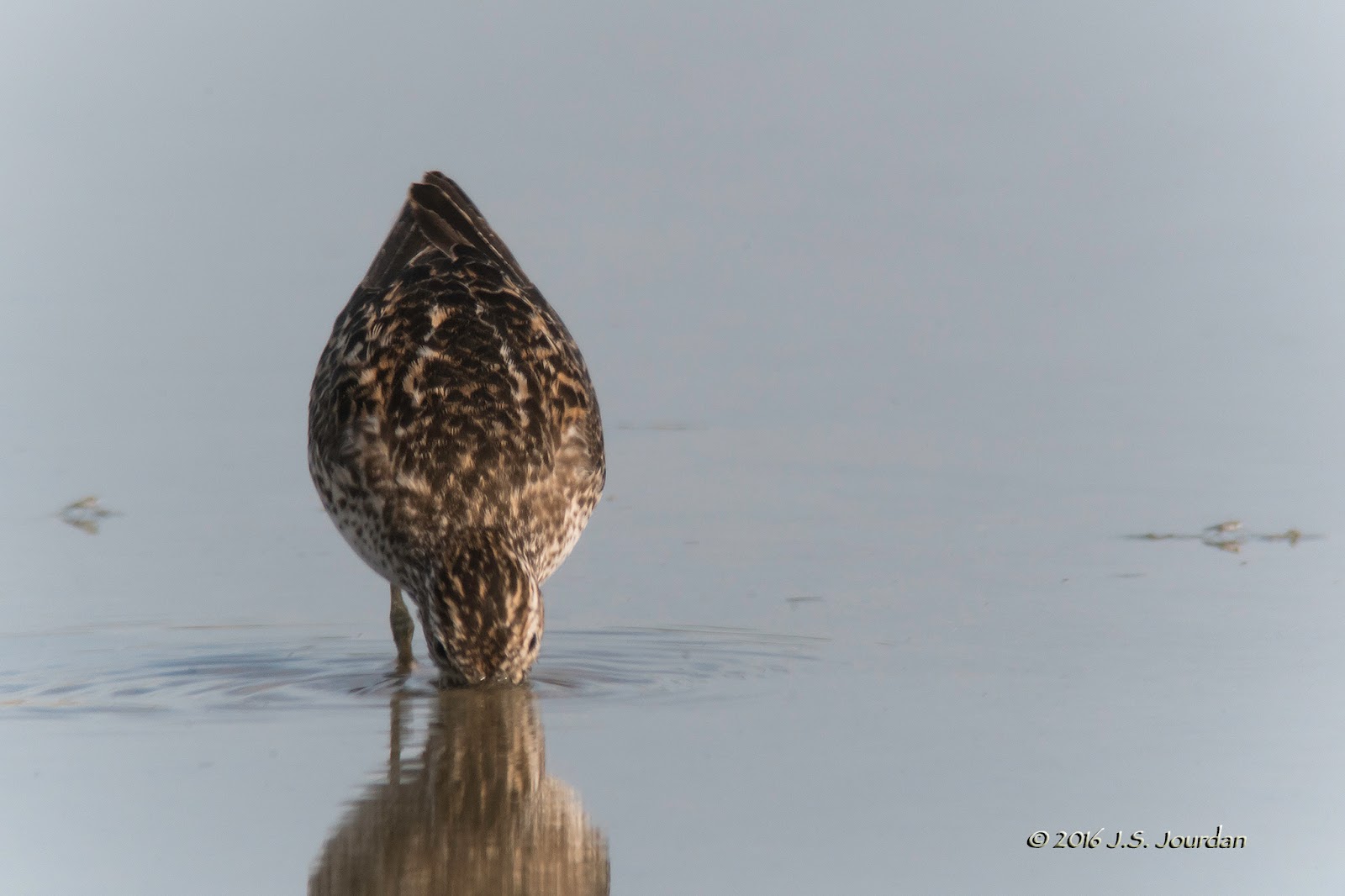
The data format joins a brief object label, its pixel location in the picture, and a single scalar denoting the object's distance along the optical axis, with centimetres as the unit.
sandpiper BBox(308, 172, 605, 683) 920
